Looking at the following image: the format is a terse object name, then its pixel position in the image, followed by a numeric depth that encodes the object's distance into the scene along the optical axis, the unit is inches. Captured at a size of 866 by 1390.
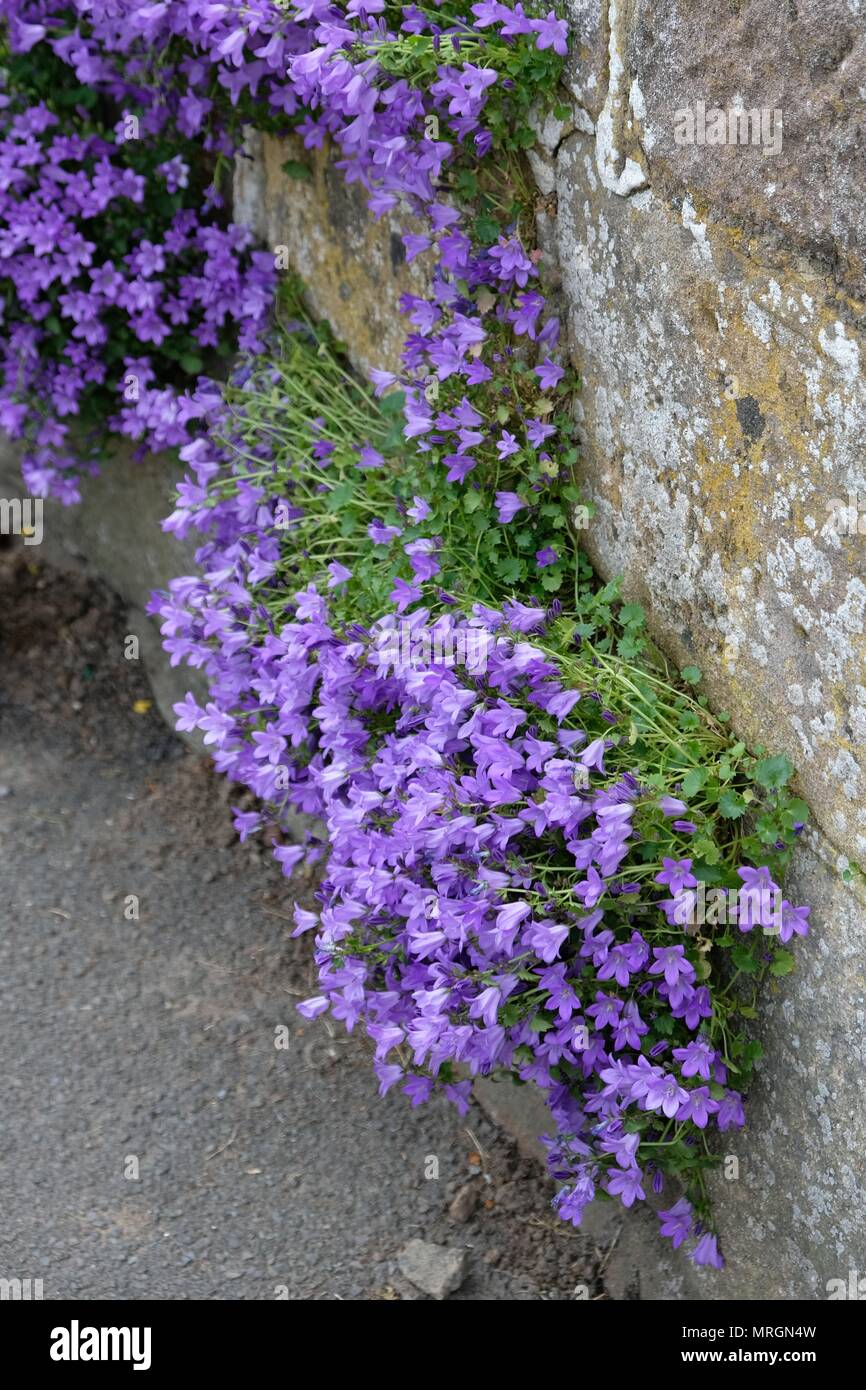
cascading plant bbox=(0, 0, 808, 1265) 95.8
